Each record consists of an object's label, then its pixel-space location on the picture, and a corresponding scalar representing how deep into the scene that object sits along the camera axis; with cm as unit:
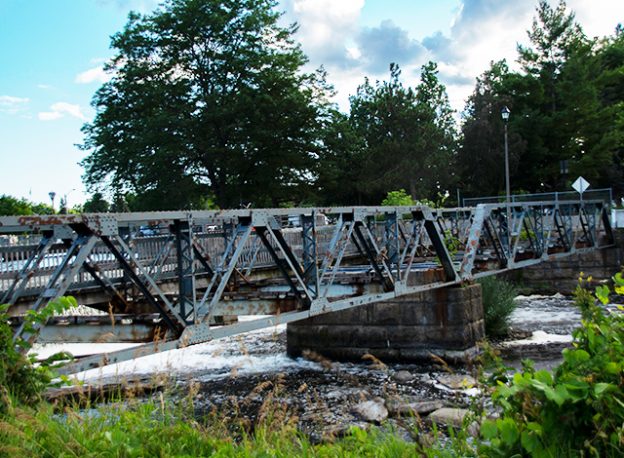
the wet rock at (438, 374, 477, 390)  1426
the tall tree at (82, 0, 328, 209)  4569
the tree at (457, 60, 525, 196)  5544
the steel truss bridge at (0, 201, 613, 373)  732
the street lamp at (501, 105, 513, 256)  1962
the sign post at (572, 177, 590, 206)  2981
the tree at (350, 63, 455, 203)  5322
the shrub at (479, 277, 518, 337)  2002
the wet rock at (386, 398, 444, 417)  1212
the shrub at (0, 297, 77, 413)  549
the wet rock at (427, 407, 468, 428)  1105
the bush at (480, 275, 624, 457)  373
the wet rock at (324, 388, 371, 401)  1354
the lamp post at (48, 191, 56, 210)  5251
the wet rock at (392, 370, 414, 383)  1523
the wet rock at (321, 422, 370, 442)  1026
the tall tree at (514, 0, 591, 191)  5544
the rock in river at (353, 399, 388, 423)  1191
